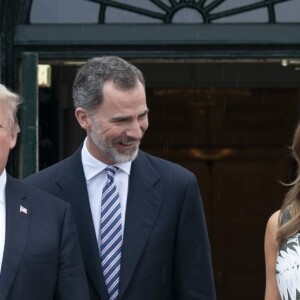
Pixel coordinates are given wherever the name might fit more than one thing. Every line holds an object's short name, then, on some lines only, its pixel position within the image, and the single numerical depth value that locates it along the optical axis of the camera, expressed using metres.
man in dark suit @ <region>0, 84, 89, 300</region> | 7.32
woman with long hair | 7.23
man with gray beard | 7.95
